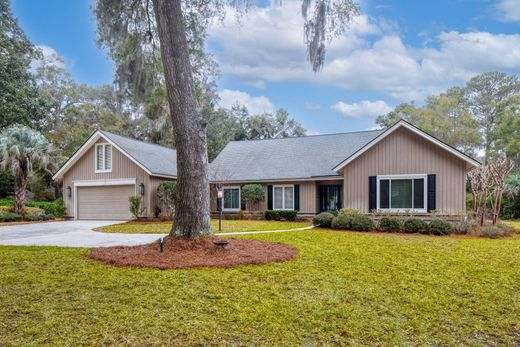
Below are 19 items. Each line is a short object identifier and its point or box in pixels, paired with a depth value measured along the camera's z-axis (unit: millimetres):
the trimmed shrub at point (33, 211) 18919
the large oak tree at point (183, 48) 8023
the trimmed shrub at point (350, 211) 14234
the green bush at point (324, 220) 13906
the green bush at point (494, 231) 11211
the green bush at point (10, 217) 17238
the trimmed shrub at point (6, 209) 18572
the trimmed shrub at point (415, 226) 12219
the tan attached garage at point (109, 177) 18695
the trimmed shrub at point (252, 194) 18781
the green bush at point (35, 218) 18234
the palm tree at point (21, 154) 17812
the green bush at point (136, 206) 17672
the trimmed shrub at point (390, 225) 12680
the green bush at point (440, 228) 11922
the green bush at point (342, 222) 13224
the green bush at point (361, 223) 12938
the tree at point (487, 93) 33531
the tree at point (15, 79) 21109
